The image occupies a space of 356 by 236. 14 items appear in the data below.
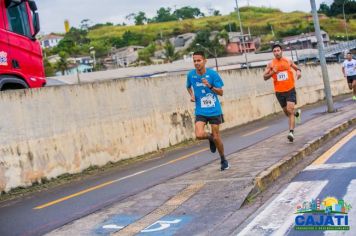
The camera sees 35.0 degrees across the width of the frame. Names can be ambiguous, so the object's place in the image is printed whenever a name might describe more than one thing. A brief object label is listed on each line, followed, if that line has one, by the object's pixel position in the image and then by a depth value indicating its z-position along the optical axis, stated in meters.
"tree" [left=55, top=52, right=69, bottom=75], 90.06
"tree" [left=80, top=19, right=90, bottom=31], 187.70
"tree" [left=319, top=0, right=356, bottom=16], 159.44
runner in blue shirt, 8.76
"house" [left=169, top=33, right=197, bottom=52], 135.25
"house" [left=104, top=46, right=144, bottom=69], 115.34
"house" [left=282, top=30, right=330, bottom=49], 105.50
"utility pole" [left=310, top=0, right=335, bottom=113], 17.28
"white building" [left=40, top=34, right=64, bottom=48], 177.75
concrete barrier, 9.95
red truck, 11.48
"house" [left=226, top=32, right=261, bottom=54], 118.80
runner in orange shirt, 11.61
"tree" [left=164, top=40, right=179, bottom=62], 101.44
